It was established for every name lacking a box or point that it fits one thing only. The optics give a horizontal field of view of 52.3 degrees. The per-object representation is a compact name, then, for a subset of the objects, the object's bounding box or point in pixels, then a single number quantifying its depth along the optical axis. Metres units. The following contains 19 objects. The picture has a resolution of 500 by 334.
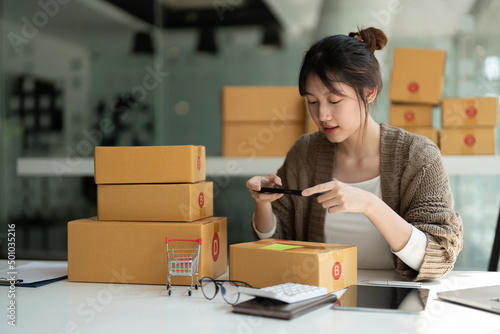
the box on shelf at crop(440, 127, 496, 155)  2.29
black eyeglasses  1.05
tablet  0.96
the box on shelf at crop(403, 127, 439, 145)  2.32
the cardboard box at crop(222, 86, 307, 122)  2.40
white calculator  0.93
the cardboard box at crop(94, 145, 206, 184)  1.25
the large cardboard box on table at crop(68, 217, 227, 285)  1.21
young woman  1.23
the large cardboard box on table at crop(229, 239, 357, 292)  1.06
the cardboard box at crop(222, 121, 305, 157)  2.40
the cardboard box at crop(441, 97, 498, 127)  2.28
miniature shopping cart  1.13
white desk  0.86
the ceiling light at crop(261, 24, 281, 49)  3.52
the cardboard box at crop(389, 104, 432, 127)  2.35
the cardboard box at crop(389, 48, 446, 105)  2.30
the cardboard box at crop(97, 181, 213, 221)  1.24
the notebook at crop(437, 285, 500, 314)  0.97
